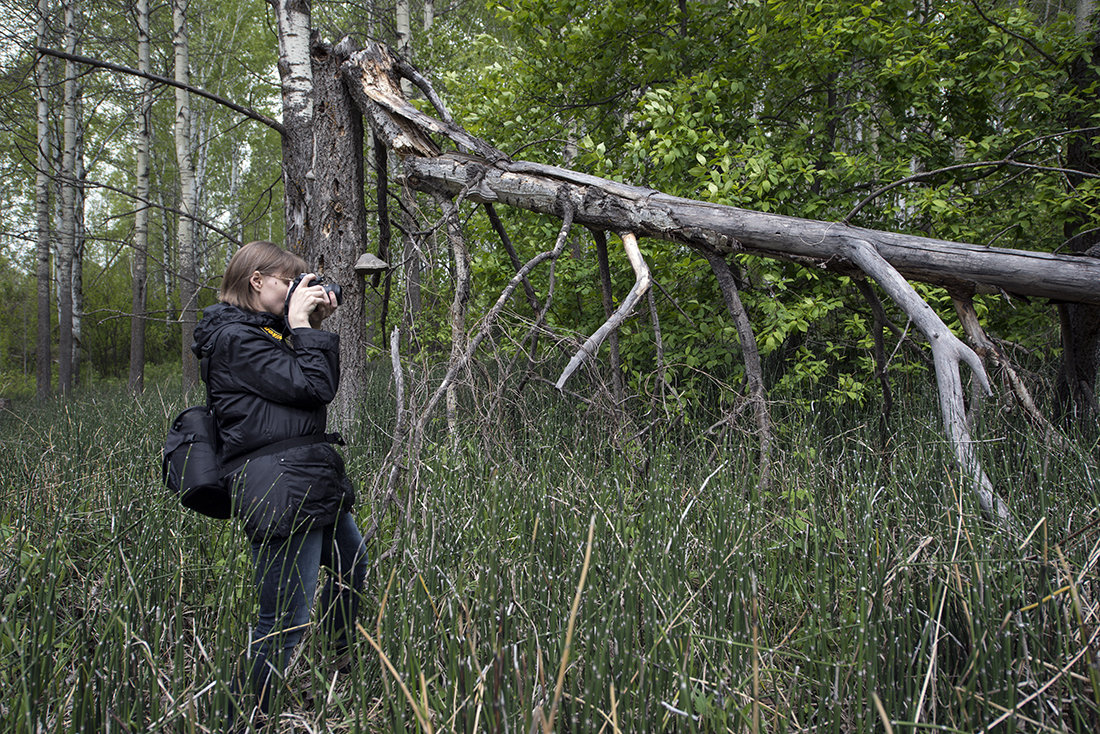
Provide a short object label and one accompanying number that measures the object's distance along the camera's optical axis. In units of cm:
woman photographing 167
